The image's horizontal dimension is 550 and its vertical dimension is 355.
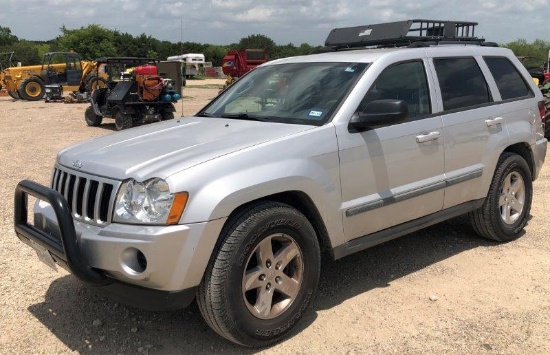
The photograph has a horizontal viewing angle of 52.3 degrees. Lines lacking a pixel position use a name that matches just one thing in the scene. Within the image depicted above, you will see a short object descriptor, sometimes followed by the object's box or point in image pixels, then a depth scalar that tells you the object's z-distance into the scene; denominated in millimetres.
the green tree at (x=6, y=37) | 70662
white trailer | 47775
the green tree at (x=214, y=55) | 63781
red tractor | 22812
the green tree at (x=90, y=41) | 59722
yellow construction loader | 23859
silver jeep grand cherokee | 3082
